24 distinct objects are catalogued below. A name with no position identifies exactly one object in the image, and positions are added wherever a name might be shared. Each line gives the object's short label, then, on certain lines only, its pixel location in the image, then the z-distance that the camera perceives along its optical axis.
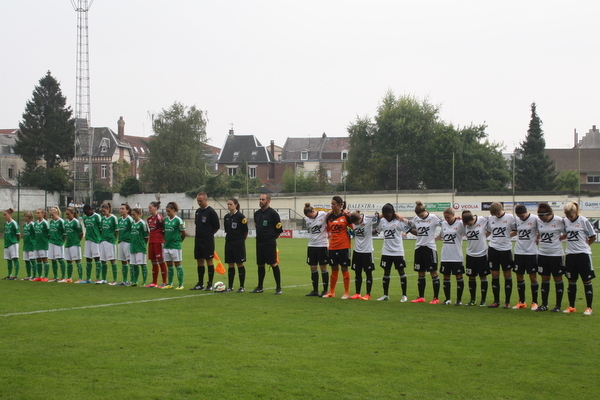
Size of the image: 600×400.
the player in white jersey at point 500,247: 11.88
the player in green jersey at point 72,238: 16.78
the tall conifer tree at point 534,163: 56.84
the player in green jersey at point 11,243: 17.78
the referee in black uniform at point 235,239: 13.83
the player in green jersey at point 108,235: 16.08
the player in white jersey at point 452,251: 12.21
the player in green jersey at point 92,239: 16.38
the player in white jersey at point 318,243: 13.39
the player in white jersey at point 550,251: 11.27
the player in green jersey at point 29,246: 17.52
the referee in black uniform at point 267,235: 13.55
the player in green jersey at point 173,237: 14.77
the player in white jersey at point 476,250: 12.10
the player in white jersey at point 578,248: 10.98
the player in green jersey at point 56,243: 16.97
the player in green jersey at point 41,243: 17.28
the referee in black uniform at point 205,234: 14.38
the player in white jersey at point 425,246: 12.46
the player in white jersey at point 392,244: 12.74
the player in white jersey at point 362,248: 13.05
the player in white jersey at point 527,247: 11.66
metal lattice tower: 56.48
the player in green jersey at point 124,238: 15.60
